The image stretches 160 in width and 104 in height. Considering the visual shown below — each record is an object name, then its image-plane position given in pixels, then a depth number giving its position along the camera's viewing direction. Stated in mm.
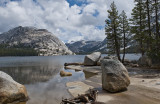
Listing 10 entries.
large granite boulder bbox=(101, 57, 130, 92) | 12407
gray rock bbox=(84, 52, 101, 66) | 41531
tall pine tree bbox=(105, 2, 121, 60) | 38688
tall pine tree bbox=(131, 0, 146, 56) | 33688
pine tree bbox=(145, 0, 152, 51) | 28644
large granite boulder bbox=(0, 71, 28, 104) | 11227
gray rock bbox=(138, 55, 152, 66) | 28738
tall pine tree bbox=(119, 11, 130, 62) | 38969
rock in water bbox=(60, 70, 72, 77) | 26512
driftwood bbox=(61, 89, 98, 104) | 8947
